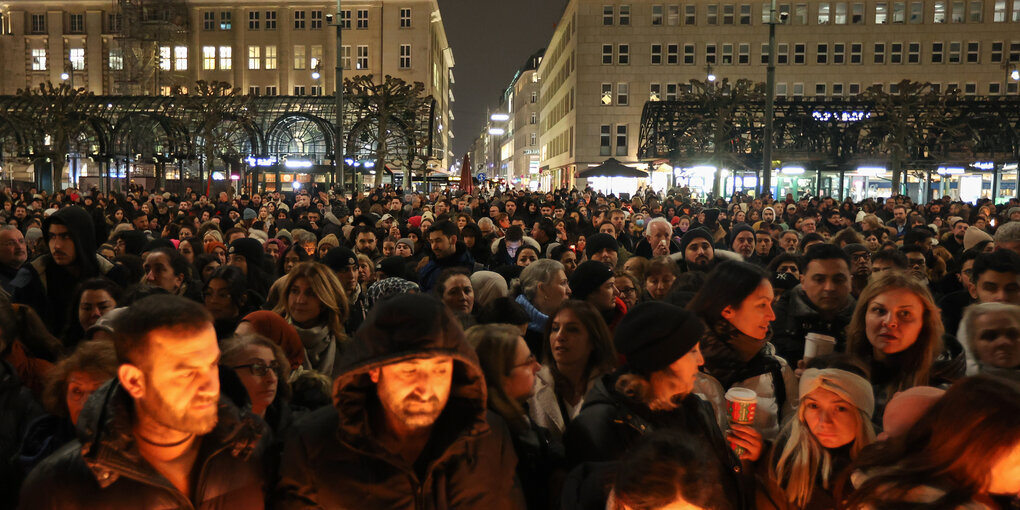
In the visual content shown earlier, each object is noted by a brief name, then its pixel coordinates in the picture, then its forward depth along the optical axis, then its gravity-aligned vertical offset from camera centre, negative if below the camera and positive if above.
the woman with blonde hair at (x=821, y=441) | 2.95 -0.89
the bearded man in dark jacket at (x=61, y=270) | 6.11 -0.64
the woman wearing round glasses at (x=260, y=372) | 3.39 -0.76
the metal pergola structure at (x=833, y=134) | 27.69 +2.61
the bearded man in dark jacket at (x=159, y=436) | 2.22 -0.71
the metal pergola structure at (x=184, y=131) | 29.06 +2.48
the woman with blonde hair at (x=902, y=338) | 3.88 -0.65
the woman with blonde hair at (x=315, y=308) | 5.33 -0.77
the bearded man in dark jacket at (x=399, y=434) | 2.38 -0.73
